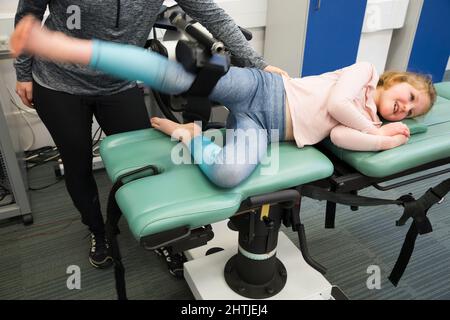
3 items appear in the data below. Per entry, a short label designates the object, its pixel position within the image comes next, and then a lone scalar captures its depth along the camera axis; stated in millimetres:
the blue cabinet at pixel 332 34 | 2266
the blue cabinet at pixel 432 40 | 2711
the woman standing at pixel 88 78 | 1015
